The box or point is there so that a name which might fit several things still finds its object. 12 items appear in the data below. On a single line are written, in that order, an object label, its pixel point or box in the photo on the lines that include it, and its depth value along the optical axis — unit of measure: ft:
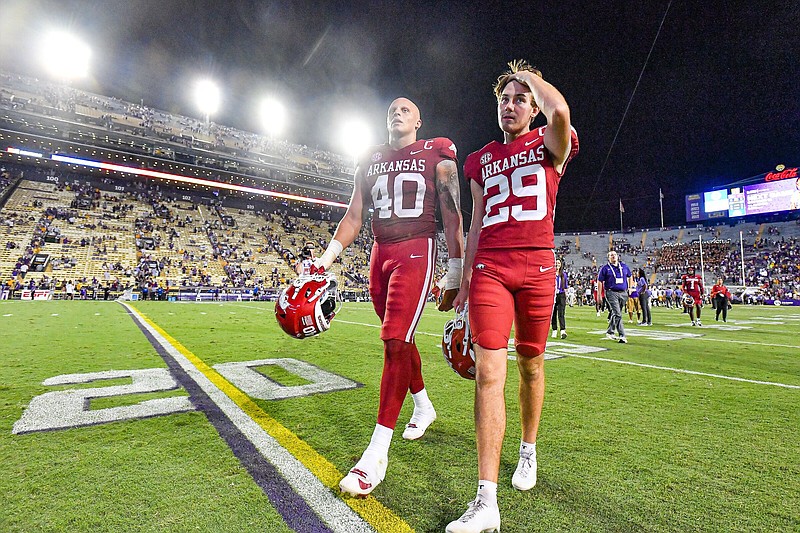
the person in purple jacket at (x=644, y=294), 42.34
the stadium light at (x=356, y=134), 149.89
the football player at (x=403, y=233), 8.57
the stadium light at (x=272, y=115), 151.14
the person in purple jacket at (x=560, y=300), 31.64
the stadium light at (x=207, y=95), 138.92
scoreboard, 122.52
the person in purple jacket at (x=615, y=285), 29.32
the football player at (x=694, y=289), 42.14
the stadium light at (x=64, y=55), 118.11
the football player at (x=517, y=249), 6.73
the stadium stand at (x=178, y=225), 101.60
